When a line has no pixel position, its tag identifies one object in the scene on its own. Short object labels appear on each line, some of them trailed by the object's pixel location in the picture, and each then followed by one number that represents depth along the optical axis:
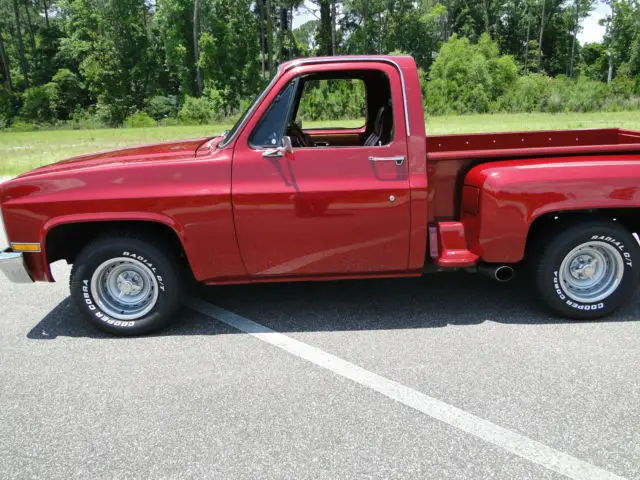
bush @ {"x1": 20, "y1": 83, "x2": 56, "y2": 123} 48.19
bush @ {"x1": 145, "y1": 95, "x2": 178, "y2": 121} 49.09
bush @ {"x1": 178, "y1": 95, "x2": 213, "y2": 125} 39.62
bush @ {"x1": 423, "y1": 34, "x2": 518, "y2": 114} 40.84
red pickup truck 3.98
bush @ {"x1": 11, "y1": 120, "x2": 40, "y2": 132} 42.59
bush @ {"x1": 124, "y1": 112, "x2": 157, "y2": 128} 39.94
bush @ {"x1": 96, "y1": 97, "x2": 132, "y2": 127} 47.66
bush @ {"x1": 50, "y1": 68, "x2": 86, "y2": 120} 50.19
